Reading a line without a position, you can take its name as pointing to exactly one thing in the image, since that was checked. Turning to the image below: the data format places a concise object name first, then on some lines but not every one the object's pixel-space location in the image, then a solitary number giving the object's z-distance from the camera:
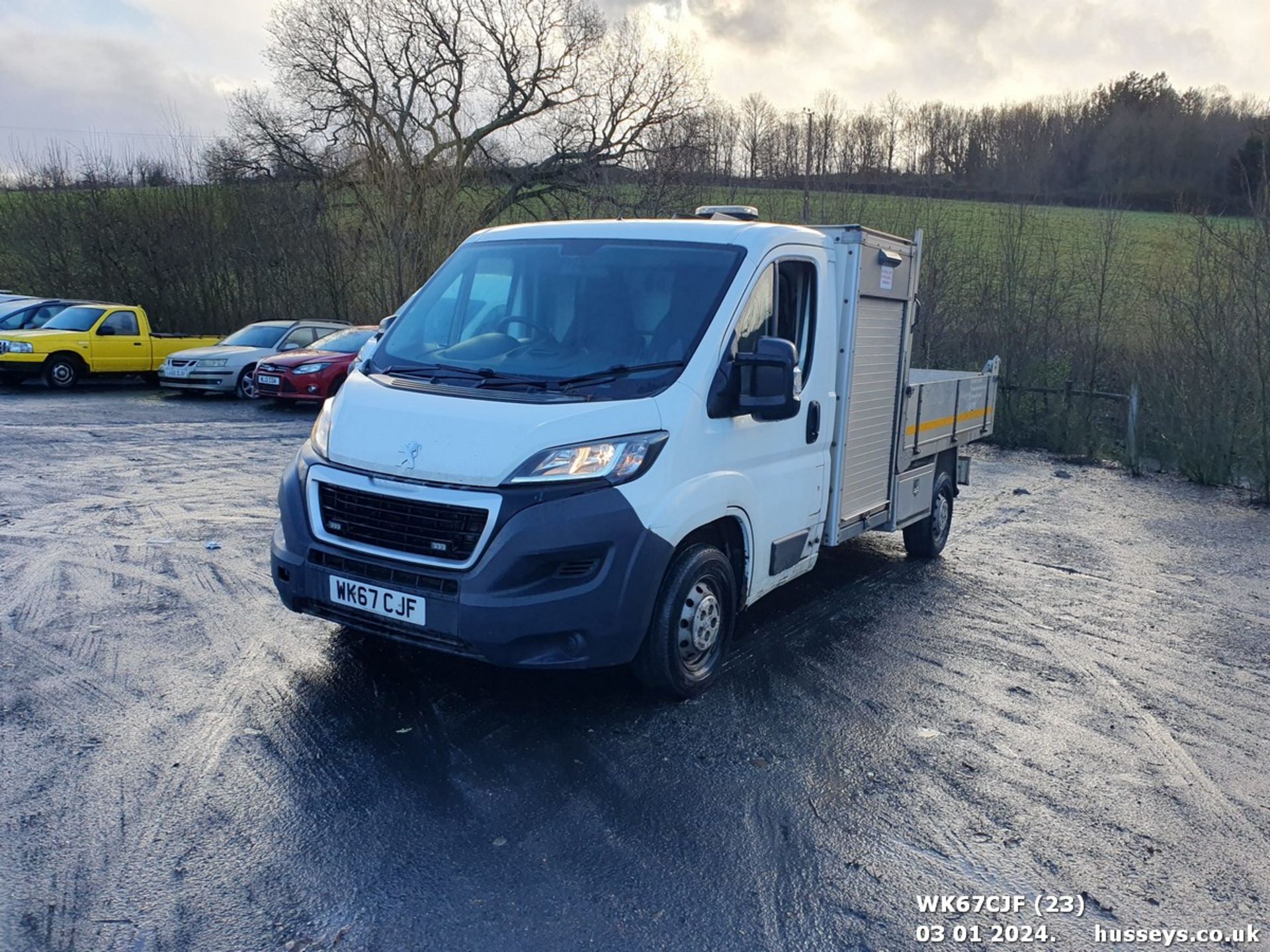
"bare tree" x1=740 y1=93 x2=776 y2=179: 27.11
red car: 16.77
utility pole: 24.05
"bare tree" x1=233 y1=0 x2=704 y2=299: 31.50
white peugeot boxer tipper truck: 4.25
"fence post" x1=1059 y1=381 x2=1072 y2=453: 15.98
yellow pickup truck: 18.64
